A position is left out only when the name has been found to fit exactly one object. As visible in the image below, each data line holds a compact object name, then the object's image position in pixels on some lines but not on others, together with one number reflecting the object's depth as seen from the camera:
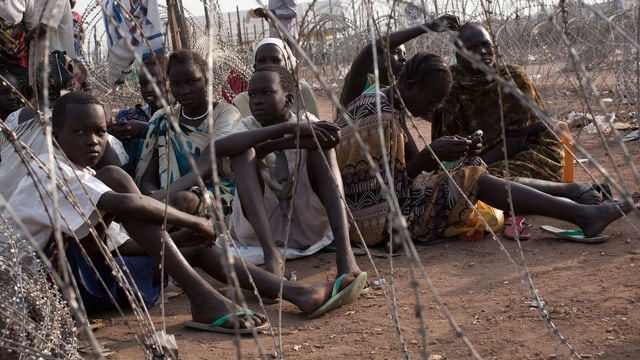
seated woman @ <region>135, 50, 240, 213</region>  3.72
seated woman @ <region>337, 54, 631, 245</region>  3.50
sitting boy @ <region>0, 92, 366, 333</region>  2.41
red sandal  3.60
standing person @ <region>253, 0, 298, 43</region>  7.16
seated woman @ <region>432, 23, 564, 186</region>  4.19
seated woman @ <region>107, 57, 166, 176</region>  4.04
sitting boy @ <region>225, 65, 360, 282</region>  3.10
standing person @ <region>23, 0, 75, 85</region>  4.51
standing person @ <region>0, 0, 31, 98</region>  4.46
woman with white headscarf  4.40
